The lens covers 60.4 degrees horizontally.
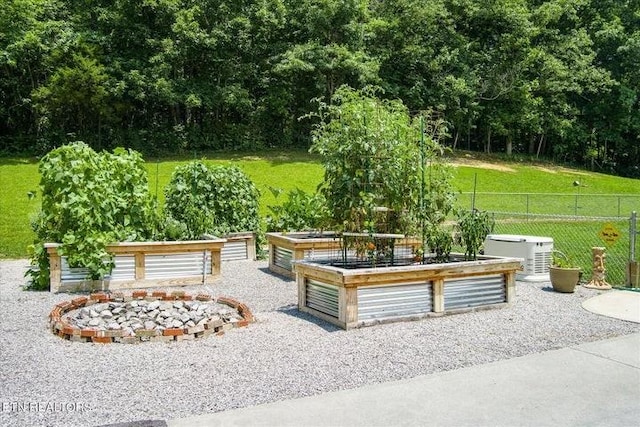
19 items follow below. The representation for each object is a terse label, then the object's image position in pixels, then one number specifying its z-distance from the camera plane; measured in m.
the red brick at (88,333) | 5.02
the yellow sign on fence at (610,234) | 7.95
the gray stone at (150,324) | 5.30
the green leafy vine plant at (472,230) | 6.77
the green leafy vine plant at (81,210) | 7.20
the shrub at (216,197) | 9.90
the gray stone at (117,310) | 5.73
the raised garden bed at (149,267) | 7.31
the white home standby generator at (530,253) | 8.46
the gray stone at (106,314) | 5.59
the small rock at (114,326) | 5.27
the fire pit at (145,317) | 5.08
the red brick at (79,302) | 6.06
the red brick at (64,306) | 5.86
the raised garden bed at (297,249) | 8.66
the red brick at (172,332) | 5.09
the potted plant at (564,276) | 7.43
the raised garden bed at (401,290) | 5.64
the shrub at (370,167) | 6.41
